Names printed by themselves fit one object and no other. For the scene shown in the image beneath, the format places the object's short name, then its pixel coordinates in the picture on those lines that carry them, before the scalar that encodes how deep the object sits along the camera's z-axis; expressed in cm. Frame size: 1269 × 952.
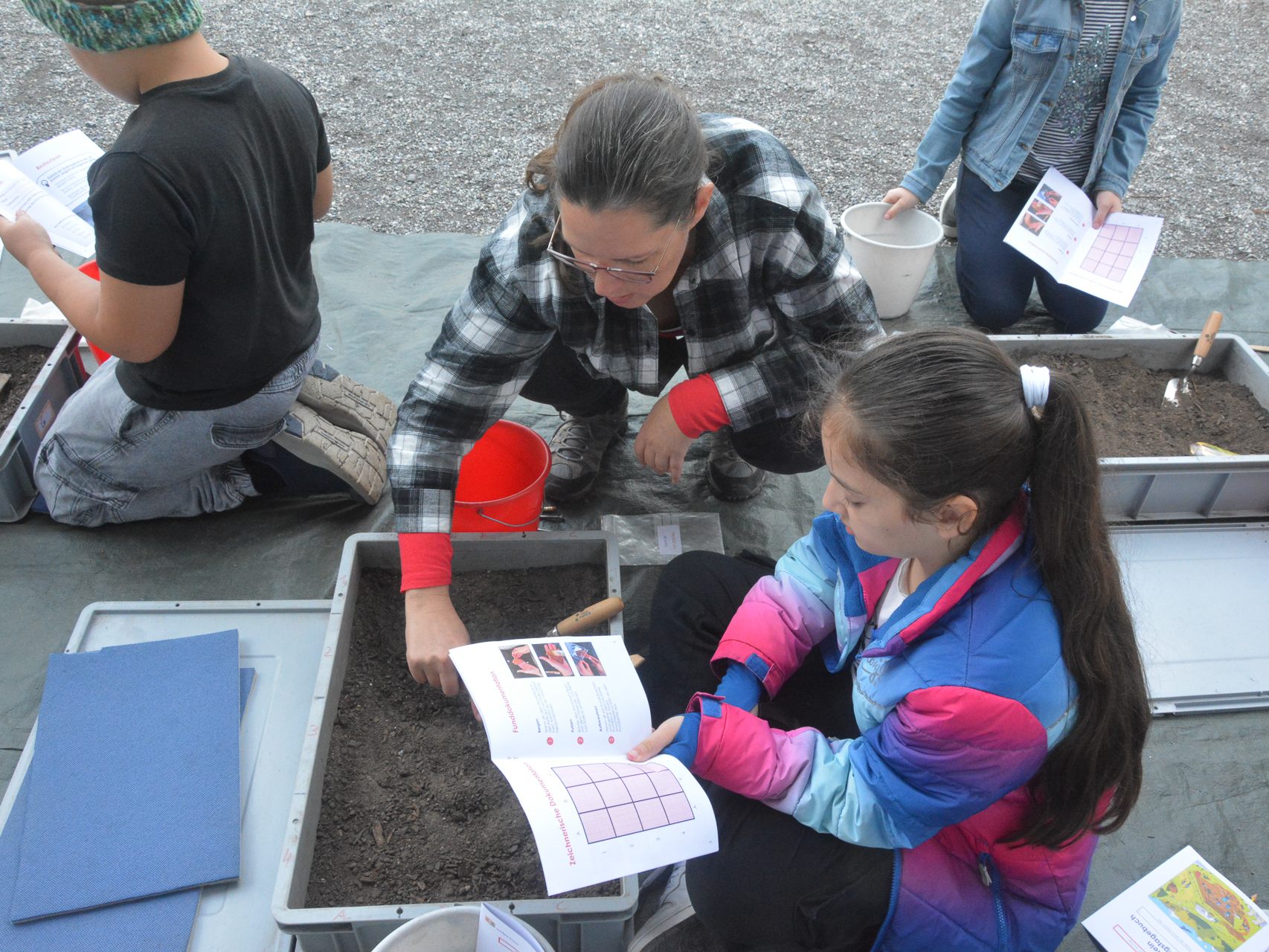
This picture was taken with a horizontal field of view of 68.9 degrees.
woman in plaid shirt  124
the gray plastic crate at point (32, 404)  190
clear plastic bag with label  193
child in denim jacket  229
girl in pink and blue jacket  108
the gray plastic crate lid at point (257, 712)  135
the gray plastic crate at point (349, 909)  117
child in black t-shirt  138
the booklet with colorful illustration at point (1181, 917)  141
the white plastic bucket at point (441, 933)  107
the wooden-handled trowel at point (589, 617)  148
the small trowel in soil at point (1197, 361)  220
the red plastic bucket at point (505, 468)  182
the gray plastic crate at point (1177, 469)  198
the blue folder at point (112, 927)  129
